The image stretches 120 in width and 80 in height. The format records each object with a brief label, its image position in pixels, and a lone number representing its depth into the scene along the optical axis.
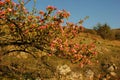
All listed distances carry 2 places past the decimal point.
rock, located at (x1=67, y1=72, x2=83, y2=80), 14.95
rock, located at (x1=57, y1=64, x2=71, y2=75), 15.14
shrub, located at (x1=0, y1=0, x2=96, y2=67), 9.61
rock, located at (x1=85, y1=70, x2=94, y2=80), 15.60
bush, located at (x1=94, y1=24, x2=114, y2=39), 35.24
